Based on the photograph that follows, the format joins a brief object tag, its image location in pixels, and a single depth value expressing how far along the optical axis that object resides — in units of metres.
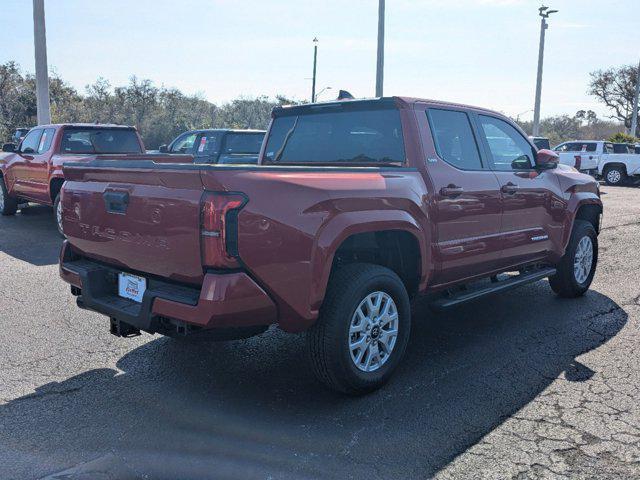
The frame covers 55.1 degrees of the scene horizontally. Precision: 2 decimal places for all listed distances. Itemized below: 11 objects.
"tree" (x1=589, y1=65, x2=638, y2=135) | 51.41
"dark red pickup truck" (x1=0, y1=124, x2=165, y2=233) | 10.05
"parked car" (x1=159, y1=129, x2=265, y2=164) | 12.98
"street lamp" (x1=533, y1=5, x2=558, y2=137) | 30.47
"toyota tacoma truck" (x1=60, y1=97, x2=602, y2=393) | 3.31
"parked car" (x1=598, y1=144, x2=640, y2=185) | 24.58
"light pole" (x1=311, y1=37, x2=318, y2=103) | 32.25
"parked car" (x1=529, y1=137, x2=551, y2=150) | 21.82
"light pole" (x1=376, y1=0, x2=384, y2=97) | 18.53
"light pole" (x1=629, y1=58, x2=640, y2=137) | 38.69
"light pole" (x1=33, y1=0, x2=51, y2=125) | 15.59
